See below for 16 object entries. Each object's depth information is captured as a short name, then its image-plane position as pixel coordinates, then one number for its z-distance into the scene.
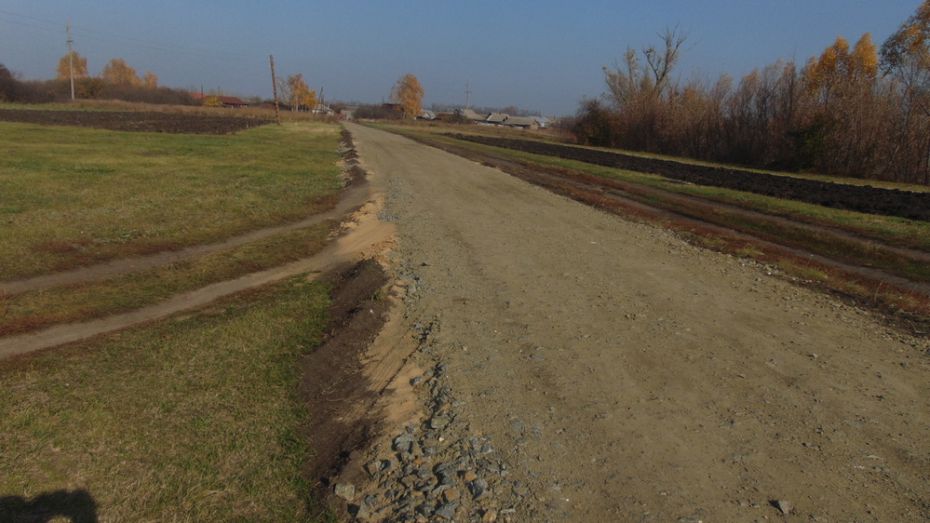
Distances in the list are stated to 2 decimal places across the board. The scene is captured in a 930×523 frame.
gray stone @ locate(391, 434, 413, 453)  4.57
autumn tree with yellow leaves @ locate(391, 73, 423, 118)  134.00
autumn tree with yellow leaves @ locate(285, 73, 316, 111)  131.38
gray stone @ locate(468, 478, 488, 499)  4.00
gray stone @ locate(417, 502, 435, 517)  3.82
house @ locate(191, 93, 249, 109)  137.62
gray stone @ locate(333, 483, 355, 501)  4.03
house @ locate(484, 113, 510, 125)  169.88
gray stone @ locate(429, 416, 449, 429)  4.86
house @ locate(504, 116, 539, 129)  154.62
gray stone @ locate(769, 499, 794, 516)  3.85
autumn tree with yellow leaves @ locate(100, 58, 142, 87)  152.09
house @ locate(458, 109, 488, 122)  172.62
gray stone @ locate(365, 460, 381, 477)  4.30
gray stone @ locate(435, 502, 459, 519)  3.81
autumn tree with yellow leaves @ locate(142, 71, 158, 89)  163.54
